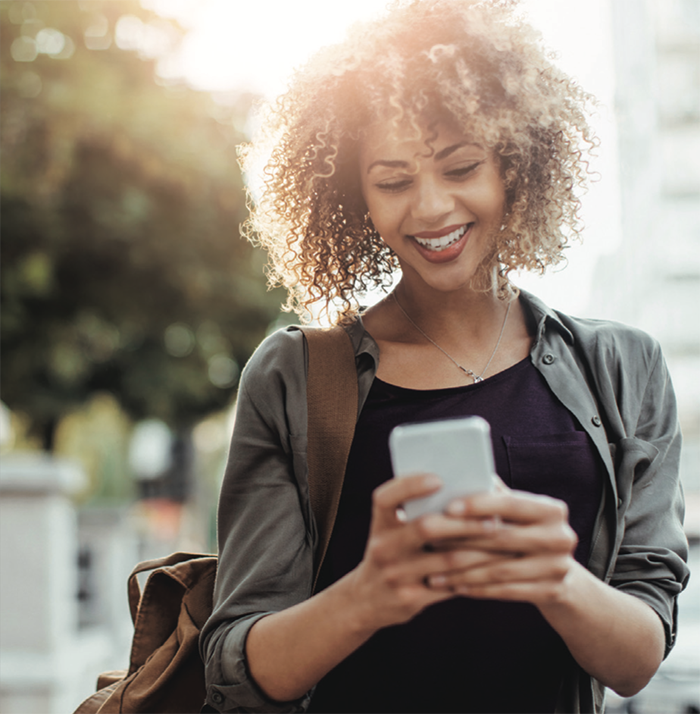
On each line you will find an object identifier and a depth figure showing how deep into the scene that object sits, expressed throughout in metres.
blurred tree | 8.55
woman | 1.67
